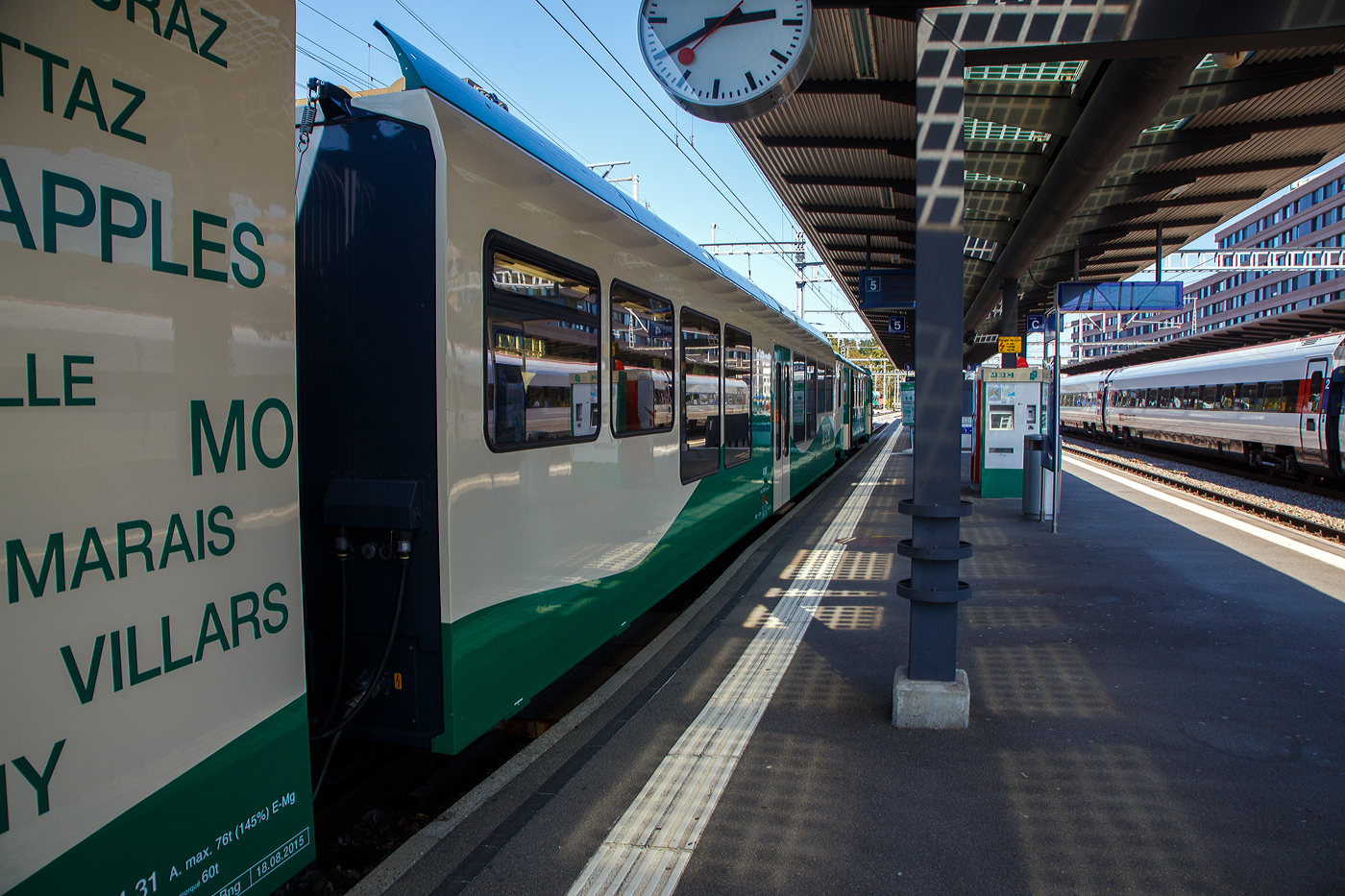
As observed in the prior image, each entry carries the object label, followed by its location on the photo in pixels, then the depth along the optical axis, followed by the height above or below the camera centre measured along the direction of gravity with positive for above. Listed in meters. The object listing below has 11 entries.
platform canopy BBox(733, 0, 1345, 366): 3.76 +2.93
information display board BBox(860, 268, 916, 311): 13.27 +1.98
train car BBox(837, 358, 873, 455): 20.45 +0.02
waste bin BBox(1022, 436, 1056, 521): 10.66 -1.05
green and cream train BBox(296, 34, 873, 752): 3.06 -0.01
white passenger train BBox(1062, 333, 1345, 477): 14.41 +0.11
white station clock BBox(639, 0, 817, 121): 4.02 +1.84
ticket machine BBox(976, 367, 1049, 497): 12.52 -0.17
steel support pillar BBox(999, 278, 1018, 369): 13.62 +1.66
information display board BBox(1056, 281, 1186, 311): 12.12 +1.87
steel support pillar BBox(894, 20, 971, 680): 3.97 +0.20
